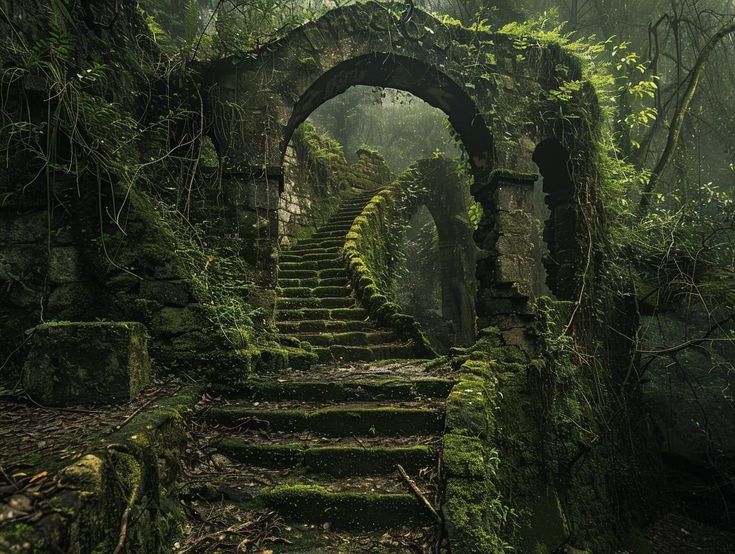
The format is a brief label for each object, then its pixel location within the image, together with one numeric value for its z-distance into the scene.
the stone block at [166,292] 3.99
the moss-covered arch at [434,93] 5.52
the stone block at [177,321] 3.97
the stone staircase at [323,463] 2.75
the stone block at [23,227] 3.77
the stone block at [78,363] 2.84
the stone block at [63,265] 3.83
